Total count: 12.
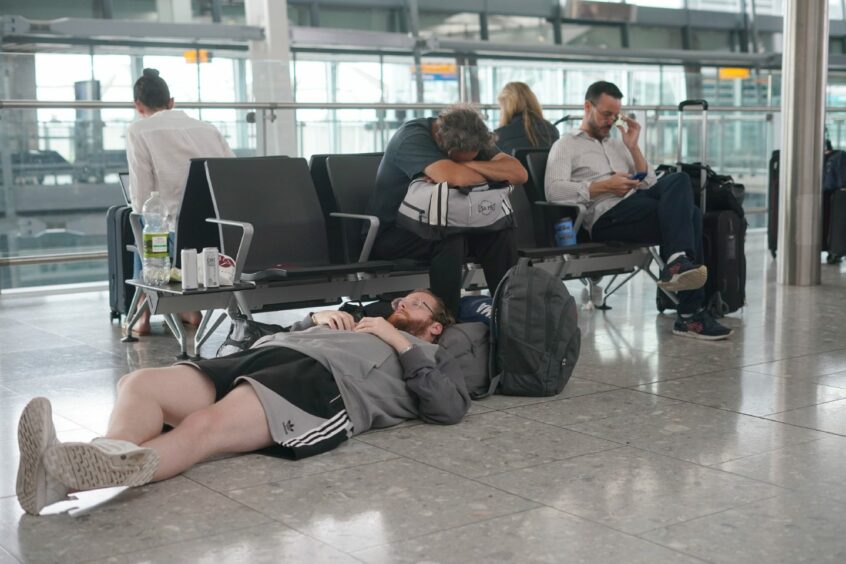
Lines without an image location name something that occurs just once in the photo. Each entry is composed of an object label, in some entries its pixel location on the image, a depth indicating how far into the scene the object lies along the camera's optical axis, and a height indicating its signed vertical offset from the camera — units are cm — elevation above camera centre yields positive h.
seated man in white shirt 541 -15
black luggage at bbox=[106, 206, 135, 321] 570 -45
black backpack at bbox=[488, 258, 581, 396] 380 -59
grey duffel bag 480 -19
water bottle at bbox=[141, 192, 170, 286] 460 -36
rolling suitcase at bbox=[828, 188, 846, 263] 796 -48
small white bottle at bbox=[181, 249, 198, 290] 440 -39
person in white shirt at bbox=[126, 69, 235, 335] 531 +13
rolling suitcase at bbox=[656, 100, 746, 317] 566 -52
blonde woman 646 +24
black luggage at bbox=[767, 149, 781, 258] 845 -36
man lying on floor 268 -66
